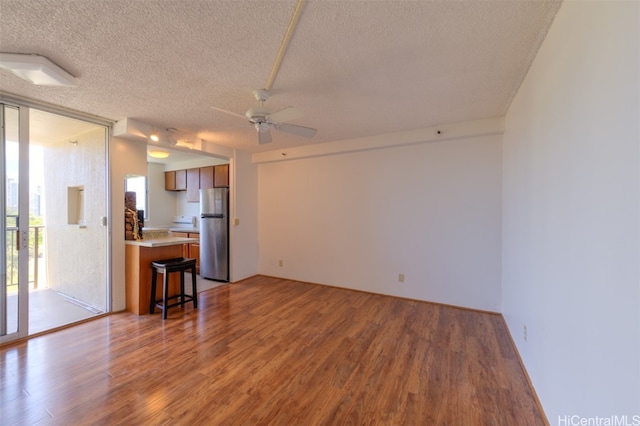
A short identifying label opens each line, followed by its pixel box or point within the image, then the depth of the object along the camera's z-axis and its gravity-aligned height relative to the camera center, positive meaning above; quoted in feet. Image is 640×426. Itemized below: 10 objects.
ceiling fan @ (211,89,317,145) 6.95 +2.74
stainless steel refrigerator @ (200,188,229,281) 15.35 -1.31
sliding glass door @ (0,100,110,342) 8.38 -0.39
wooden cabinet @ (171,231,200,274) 17.47 -2.53
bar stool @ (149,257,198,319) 10.30 -2.85
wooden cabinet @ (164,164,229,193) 16.47 +2.41
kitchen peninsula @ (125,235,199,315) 10.62 -2.44
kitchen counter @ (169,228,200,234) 18.02 -1.28
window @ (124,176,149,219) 16.26 +1.57
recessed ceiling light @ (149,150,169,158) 13.03 +3.13
